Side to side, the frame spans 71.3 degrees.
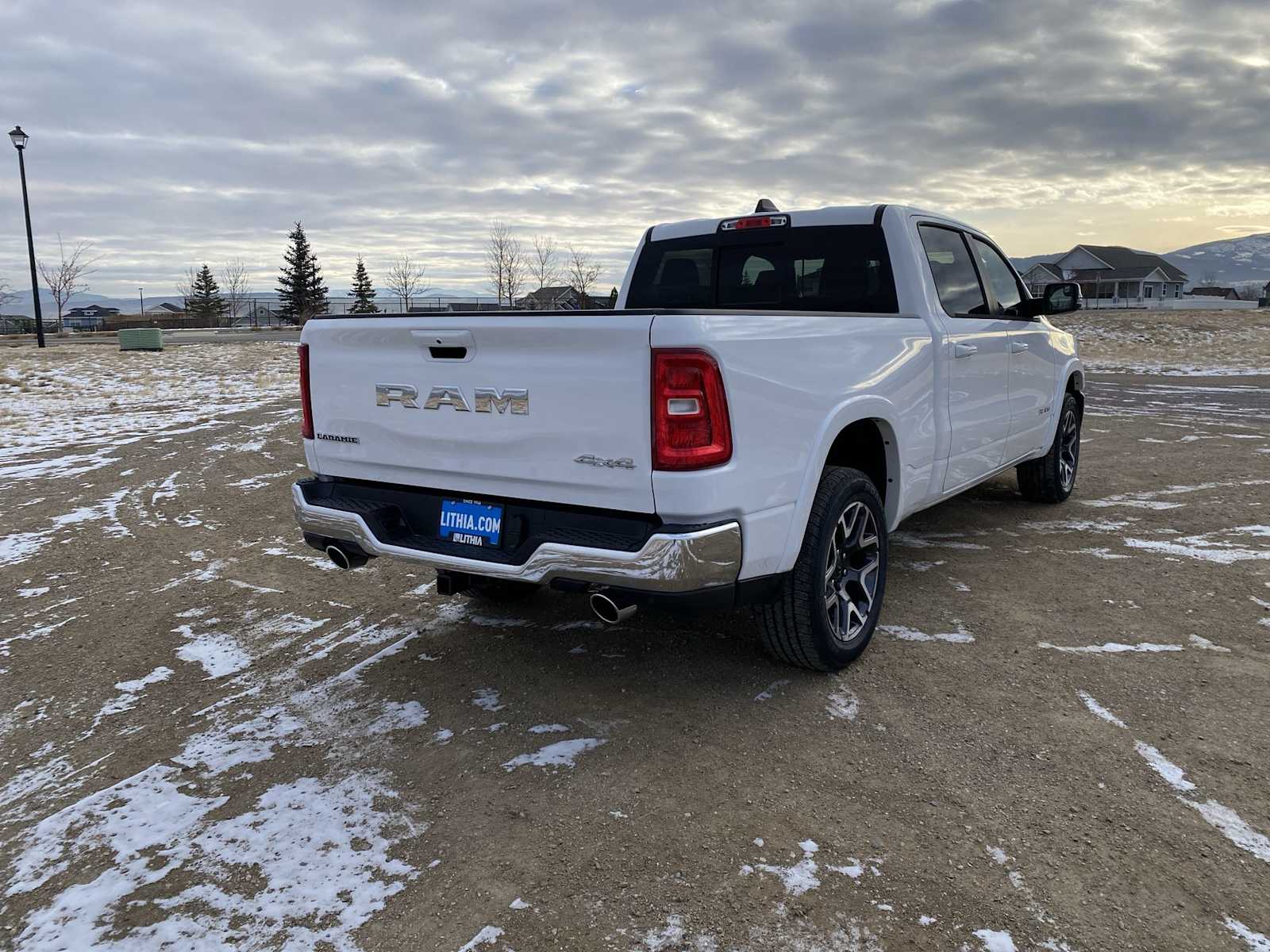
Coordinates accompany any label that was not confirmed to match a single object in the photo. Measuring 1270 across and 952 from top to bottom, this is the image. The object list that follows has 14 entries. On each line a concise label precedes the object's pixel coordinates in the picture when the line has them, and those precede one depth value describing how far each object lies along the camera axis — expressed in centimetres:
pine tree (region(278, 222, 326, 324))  7212
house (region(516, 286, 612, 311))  4875
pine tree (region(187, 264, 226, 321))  7681
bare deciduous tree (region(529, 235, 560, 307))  5062
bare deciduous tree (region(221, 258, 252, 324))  7319
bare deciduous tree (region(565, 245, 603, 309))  4947
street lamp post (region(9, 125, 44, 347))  2477
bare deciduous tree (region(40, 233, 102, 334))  5922
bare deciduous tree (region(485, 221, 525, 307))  5028
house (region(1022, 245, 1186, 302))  7012
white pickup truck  293
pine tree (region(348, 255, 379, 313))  8032
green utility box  2561
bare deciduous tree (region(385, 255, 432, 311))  6981
